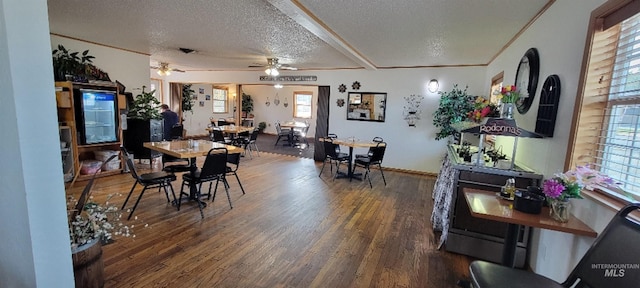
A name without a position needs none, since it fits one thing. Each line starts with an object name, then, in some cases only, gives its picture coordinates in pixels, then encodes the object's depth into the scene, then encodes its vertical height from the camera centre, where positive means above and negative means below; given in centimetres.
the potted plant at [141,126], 534 -37
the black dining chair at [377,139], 624 -51
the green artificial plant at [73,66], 426 +60
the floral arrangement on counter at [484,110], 328 +13
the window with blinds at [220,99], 1116 +41
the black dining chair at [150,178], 324 -87
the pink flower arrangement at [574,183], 148 -33
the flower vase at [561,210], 172 -54
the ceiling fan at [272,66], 561 +94
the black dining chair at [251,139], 681 -69
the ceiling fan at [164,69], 645 +88
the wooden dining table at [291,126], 918 -45
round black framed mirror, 262 +45
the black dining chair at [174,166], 393 -85
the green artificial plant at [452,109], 509 +18
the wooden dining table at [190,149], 348 -54
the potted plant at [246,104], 1234 +29
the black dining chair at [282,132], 929 -66
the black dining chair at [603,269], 115 -63
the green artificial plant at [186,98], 966 +36
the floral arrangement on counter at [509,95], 254 +24
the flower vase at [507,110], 261 +10
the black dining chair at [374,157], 509 -77
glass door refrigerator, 441 -19
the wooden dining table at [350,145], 513 -54
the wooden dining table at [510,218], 164 -60
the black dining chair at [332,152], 530 -72
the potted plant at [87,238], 185 -93
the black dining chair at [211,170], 341 -76
